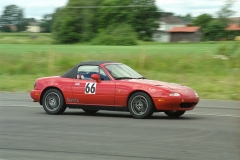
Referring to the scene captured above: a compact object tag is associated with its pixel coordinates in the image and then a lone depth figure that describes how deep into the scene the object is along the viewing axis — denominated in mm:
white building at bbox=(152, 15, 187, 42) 97312
